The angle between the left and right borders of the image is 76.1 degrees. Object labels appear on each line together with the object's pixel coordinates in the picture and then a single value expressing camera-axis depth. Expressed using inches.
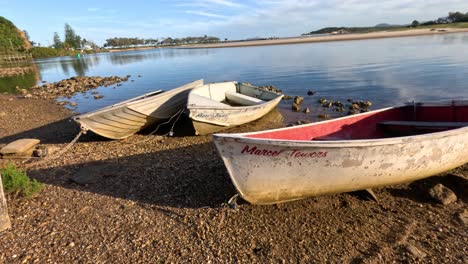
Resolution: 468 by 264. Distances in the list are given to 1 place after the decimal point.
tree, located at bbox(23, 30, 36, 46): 5974.9
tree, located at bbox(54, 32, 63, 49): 6299.2
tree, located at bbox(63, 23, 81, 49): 6472.9
